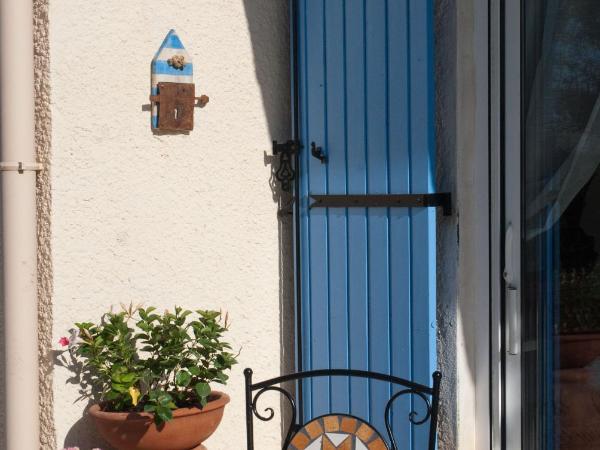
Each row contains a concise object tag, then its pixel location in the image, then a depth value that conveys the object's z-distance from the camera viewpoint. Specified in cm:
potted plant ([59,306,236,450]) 320
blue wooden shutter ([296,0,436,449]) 329
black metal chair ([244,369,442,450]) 244
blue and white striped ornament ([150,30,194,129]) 348
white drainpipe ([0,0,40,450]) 324
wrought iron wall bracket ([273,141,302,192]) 385
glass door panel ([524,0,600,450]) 282
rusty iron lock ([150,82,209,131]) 350
